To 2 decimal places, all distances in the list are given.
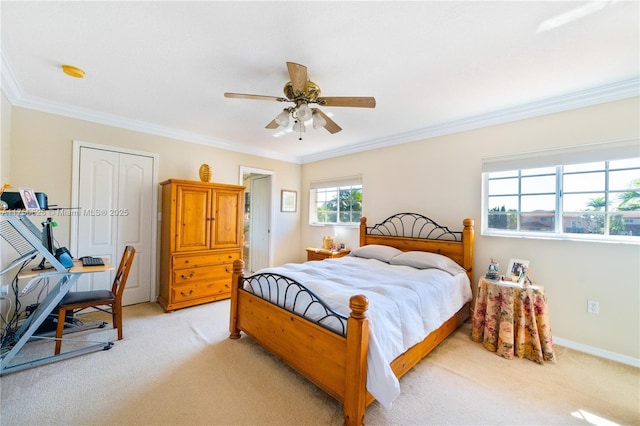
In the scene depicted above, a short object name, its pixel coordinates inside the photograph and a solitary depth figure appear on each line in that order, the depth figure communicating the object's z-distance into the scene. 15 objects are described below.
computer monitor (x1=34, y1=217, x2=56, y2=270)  2.30
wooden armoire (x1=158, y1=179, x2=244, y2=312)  3.36
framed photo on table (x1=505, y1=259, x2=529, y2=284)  2.59
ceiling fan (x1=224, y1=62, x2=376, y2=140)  1.87
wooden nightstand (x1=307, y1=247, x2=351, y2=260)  4.26
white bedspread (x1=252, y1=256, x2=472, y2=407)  1.55
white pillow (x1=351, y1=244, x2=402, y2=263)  3.34
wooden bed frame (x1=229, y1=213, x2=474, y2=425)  1.54
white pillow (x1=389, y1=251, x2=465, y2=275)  2.87
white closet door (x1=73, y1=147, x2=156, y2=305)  3.20
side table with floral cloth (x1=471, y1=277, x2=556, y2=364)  2.34
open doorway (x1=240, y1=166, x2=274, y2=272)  5.07
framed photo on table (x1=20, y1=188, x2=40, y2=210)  1.97
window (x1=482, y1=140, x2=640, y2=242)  2.37
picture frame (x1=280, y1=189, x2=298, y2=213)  5.17
